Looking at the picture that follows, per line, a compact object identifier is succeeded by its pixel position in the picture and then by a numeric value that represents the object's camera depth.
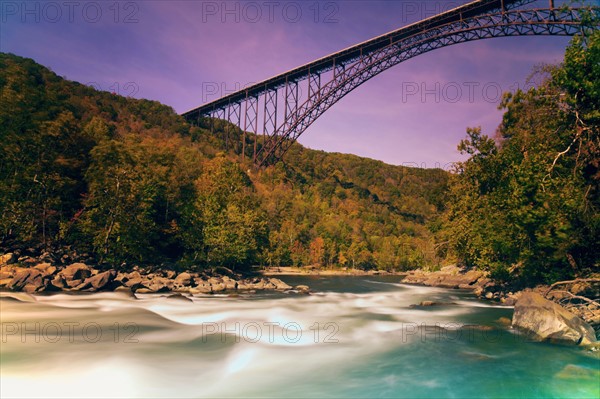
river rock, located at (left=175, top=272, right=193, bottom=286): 26.20
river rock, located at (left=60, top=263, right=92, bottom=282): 21.47
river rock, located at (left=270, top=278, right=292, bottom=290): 29.97
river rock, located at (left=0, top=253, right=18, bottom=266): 21.73
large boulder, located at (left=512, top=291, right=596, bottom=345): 11.45
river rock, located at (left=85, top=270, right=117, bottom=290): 21.42
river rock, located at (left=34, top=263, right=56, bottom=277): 21.14
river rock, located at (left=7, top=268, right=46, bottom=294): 18.92
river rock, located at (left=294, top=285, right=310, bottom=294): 28.21
